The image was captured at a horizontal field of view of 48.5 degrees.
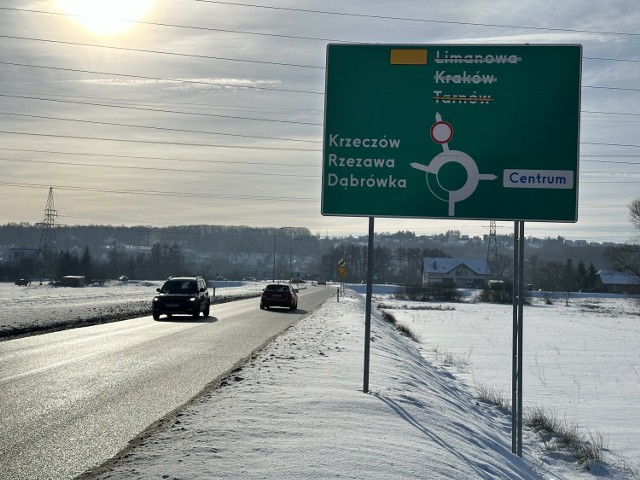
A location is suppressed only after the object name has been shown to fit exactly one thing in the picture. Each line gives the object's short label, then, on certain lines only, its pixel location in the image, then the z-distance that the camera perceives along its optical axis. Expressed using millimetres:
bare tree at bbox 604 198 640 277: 74312
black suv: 29781
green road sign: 9195
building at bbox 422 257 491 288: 160250
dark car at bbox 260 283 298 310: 40953
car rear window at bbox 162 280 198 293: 30723
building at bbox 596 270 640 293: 149625
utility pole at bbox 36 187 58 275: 103788
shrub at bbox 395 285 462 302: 87838
